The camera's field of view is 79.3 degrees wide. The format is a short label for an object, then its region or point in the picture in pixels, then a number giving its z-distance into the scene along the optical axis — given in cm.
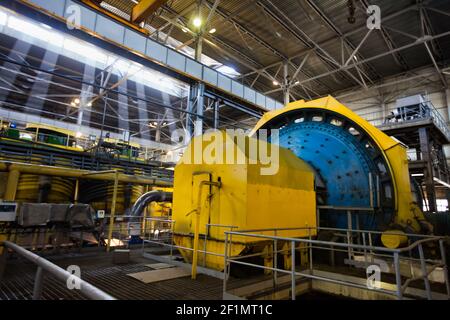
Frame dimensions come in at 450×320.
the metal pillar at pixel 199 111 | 1303
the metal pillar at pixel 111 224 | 636
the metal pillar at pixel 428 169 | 1118
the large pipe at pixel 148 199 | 934
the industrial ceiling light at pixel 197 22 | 1261
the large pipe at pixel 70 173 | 827
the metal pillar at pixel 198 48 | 1377
